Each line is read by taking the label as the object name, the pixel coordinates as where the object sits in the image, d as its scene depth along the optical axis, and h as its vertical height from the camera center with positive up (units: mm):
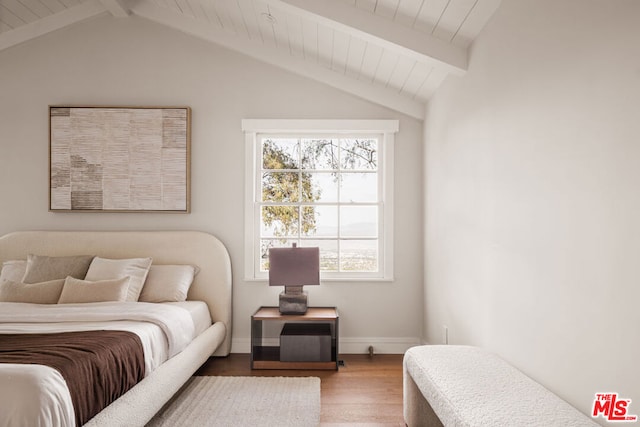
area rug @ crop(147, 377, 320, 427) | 2742 -1211
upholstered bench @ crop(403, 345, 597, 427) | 1674 -732
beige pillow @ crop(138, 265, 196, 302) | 3764 -567
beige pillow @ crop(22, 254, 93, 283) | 3701 -432
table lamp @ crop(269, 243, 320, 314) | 3900 -453
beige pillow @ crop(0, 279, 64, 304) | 3490 -586
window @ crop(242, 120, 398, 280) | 4363 +179
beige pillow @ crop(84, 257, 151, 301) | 3695 -454
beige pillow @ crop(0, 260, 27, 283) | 3779 -460
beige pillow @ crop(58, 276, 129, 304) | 3441 -569
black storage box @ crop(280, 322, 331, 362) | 3783 -1069
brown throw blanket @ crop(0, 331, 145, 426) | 1980 -668
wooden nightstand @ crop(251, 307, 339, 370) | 3754 -963
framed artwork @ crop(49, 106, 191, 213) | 4215 +499
